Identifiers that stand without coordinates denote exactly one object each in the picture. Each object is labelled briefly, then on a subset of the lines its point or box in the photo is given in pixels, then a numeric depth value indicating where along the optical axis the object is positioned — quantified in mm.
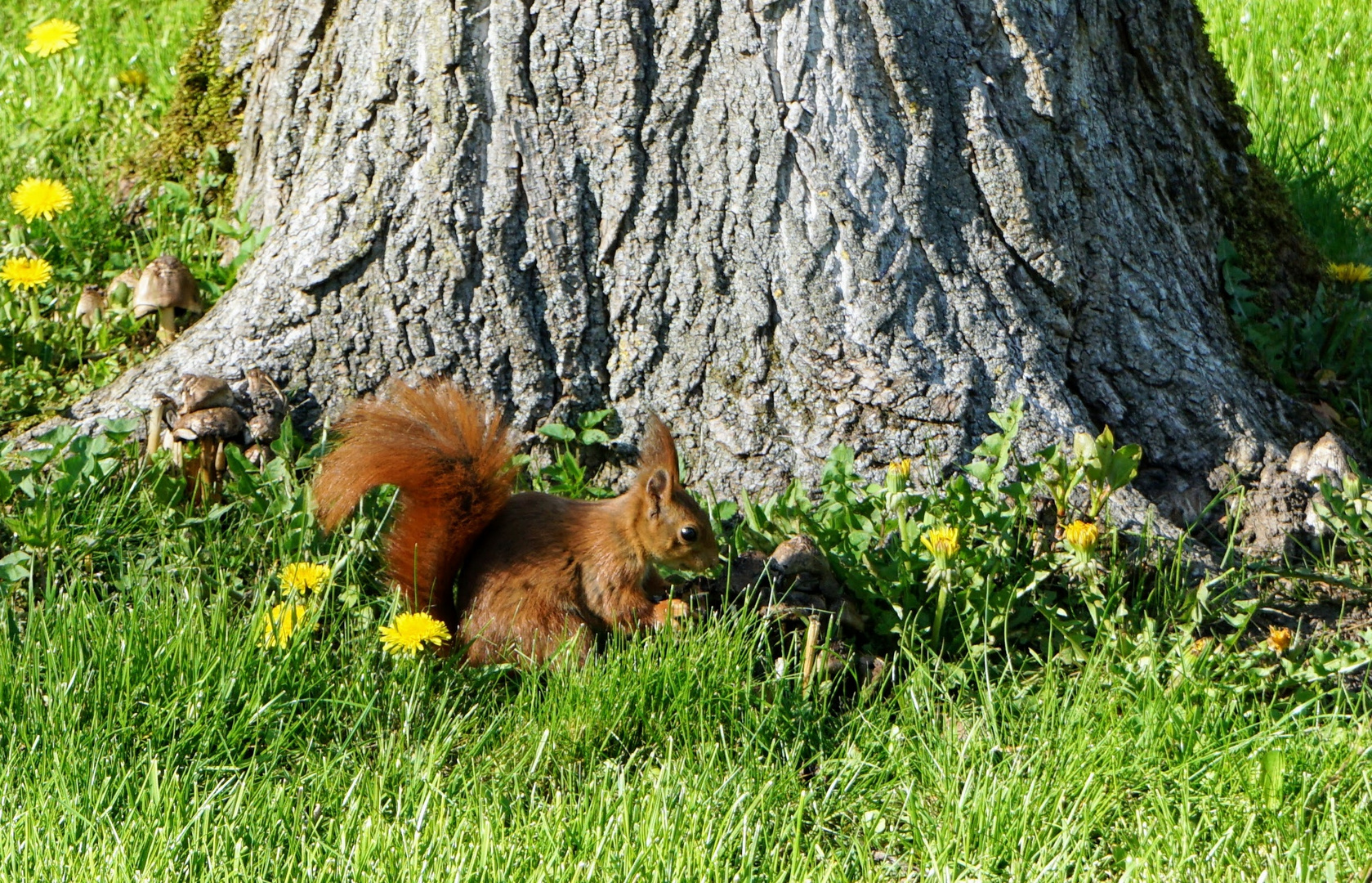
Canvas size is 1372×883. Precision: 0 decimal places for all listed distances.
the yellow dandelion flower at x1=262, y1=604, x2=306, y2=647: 4937
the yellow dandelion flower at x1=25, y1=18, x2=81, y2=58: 8516
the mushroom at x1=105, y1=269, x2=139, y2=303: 7031
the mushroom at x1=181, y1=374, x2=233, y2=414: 6000
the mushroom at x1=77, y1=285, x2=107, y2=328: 7125
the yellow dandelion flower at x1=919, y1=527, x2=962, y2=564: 5148
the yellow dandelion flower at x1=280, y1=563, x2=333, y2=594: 5292
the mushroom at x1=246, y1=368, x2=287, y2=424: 6227
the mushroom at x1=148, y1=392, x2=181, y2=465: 6027
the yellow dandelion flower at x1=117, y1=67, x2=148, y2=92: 9023
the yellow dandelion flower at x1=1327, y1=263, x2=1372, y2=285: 7836
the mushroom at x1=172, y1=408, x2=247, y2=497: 5945
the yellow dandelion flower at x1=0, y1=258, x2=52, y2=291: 6805
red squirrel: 5141
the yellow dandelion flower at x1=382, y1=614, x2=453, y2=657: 4945
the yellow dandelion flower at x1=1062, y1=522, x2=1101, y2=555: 5168
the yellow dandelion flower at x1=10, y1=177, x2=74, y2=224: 7184
